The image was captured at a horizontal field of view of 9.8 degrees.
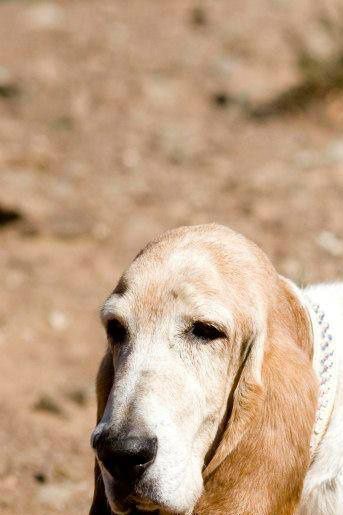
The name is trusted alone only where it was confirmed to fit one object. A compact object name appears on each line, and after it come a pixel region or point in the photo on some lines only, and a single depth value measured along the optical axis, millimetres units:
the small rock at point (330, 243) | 15169
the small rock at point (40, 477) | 11893
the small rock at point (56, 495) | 11416
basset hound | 7866
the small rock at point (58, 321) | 14685
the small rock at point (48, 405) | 13047
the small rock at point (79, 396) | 13184
